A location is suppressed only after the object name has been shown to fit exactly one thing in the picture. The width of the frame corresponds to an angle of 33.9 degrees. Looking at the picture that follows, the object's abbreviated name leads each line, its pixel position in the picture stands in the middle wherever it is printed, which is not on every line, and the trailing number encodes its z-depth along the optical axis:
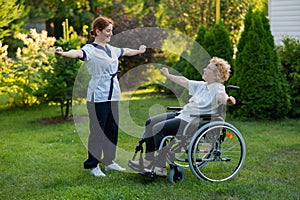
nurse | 4.69
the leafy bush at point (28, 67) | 9.02
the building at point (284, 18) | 9.75
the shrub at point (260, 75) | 7.80
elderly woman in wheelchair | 4.37
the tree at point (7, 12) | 9.63
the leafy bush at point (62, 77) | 7.95
